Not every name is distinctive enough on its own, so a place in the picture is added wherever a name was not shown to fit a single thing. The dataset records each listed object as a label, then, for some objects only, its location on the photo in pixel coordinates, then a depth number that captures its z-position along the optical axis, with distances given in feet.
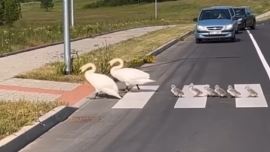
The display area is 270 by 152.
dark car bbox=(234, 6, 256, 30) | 140.18
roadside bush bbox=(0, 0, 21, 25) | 199.37
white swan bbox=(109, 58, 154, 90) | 44.09
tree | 424.13
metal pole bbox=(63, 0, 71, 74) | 54.39
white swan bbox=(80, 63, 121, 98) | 42.05
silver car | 102.06
